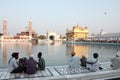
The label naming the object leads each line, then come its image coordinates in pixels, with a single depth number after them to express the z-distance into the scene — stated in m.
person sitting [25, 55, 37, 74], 3.26
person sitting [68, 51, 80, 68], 3.79
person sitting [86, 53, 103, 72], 3.64
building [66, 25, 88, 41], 52.18
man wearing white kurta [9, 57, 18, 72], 3.32
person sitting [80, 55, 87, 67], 4.04
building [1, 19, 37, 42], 57.58
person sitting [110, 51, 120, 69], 3.75
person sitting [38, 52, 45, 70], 3.60
